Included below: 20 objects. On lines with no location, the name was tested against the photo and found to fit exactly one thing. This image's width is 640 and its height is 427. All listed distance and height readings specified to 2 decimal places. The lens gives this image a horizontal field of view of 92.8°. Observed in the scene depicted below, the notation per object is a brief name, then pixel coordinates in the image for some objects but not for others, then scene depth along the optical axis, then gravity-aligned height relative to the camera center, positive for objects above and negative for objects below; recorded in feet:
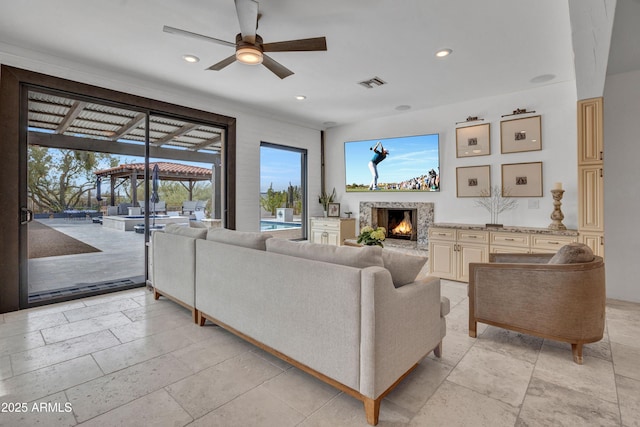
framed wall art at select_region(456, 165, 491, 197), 15.52 +1.79
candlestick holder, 12.84 +0.03
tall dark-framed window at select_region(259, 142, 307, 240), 19.17 +1.71
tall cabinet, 11.27 +1.54
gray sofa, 5.27 -1.91
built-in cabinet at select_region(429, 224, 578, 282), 12.44 -1.25
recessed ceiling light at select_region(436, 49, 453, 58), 10.61 +5.76
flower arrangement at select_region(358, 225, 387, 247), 11.48 -0.80
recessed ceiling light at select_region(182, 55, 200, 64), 11.07 +5.85
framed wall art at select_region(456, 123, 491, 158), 15.47 +3.89
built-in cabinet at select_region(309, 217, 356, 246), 19.71 -0.91
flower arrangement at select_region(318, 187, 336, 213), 21.95 +1.23
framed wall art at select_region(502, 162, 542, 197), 14.12 +1.69
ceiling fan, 7.41 +4.69
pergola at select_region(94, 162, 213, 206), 13.37 +2.03
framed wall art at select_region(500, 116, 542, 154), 14.08 +3.82
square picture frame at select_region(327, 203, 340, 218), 21.26 +0.41
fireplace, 17.66 -0.04
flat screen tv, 17.35 +3.20
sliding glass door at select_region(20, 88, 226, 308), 11.57 +1.27
